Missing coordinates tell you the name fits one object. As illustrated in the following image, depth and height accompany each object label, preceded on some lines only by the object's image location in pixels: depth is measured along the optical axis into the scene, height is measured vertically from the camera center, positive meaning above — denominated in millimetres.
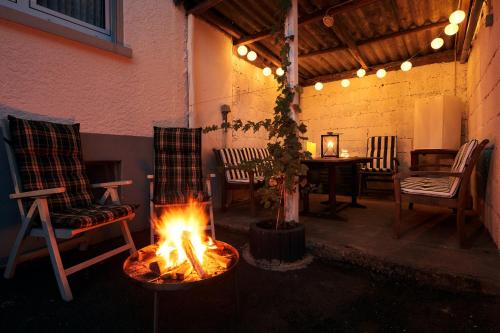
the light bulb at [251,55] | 4141 +1677
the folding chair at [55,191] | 1624 -204
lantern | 3939 +243
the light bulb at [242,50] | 4098 +1742
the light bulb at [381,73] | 4504 +1509
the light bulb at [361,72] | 4594 +1552
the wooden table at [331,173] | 2982 -142
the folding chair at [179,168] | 2502 -71
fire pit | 1141 -509
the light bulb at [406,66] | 4023 +1457
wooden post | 2320 +821
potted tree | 2057 -104
